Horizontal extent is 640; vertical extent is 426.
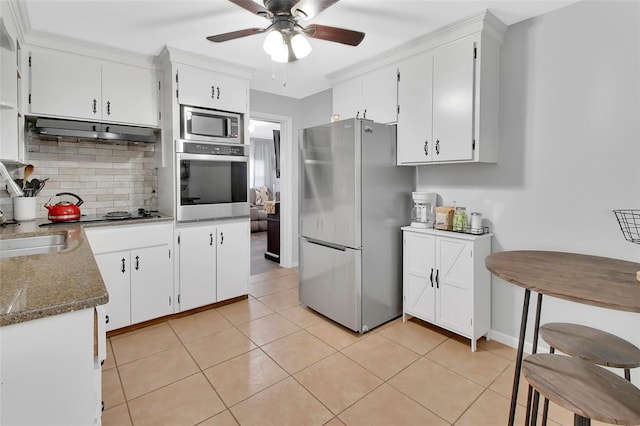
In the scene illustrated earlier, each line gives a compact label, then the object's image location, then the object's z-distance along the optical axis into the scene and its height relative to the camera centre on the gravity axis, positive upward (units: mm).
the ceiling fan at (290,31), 1688 +1008
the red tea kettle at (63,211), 2557 -83
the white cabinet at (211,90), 2953 +1076
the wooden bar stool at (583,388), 961 -613
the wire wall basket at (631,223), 1873 -123
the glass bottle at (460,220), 2623 -146
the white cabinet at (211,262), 3027 -594
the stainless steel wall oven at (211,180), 2963 +203
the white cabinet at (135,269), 2633 -577
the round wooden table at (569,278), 1096 -302
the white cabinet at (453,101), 2348 +774
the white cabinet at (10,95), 1936 +685
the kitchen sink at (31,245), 1965 -278
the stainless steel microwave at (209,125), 2982 +735
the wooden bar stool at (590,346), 1227 -584
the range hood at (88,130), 2568 +600
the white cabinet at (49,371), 805 -447
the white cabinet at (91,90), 2561 +949
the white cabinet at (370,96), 2936 +1035
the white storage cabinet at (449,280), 2449 -626
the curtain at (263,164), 9461 +1119
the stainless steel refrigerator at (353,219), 2664 -149
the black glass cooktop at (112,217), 2658 -142
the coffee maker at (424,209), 2842 -63
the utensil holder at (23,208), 2527 -55
